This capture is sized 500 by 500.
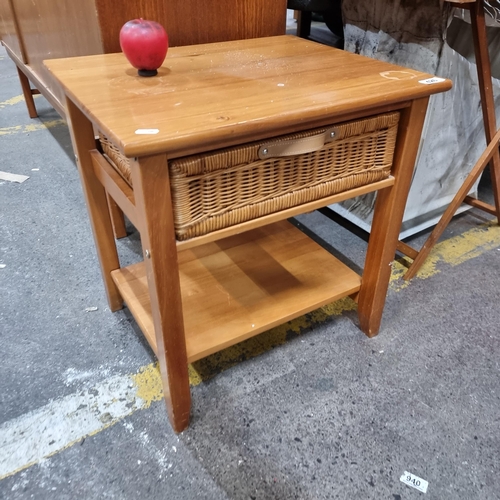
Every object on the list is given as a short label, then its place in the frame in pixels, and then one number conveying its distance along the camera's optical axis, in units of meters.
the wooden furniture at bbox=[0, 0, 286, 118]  0.96
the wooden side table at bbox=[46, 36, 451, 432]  0.63
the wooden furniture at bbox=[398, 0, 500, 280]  1.05
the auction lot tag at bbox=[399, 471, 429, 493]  0.81
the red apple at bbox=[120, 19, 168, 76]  0.76
